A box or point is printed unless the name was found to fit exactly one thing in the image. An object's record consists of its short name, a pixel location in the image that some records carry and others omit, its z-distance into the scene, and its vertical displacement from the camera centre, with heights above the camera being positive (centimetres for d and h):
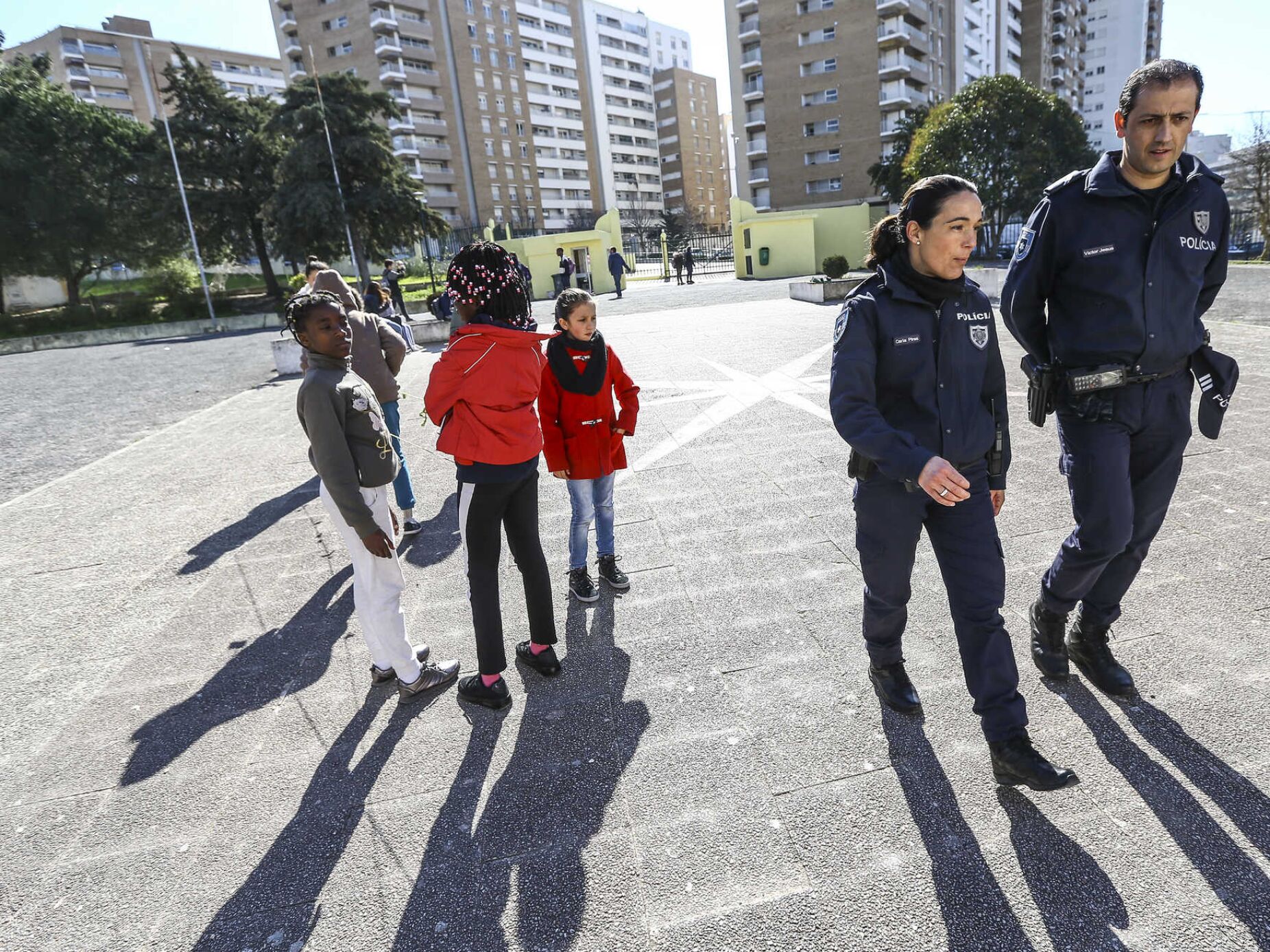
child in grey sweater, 297 -66
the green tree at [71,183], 3434 +737
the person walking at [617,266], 2719 +52
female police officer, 235 -53
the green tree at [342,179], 3394 +610
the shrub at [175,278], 3897 +272
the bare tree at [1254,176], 2978 +152
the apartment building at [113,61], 7556 +2844
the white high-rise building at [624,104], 8938 +2187
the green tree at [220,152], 3631 +838
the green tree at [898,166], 4272 +511
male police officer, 266 -29
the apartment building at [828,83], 5603 +1339
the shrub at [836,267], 2083 -31
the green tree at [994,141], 3497 +463
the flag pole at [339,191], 3303 +543
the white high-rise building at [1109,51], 8762 +2068
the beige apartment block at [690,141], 9912 +1784
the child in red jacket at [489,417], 304 -50
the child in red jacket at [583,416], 395 -71
